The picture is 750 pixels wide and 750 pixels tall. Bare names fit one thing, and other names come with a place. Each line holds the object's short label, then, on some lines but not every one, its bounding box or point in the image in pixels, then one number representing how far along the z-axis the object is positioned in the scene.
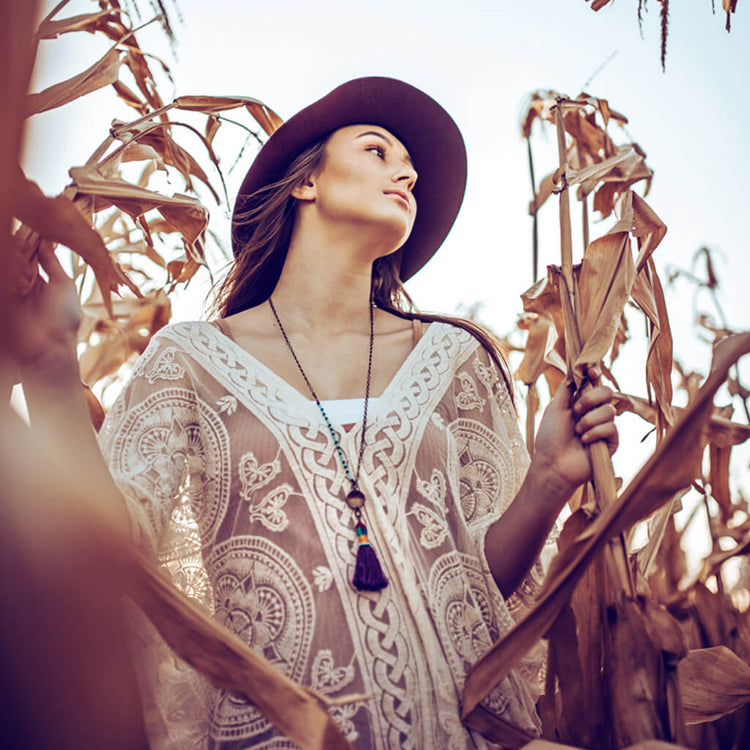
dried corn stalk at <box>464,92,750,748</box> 0.73
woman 1.03
